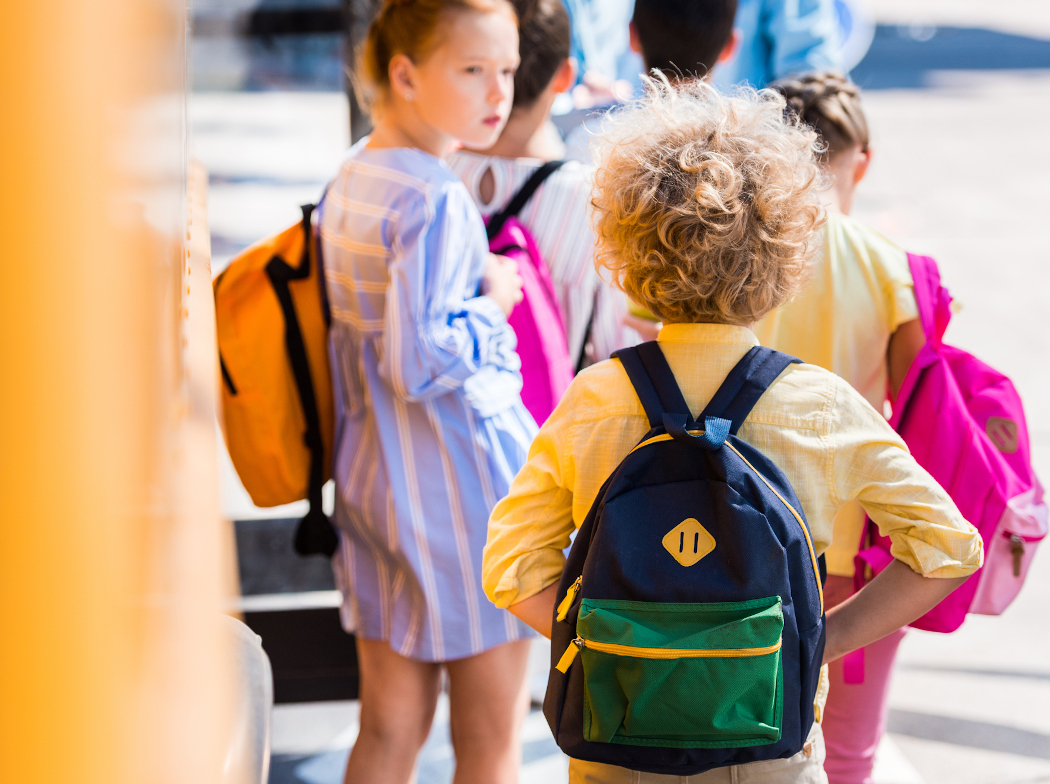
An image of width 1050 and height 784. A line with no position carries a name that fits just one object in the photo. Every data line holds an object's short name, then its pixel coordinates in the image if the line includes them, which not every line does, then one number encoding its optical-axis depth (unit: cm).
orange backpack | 338
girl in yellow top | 319
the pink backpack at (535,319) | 345
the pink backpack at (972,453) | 310
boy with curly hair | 277
